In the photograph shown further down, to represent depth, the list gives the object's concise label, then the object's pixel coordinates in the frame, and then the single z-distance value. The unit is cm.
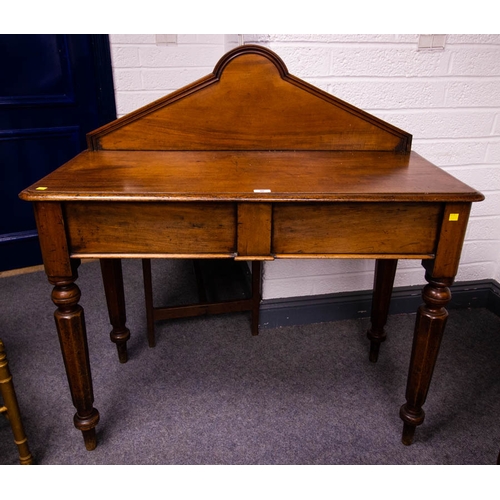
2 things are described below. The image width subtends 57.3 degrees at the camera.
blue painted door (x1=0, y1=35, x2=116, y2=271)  257
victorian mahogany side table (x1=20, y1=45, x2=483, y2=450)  120
